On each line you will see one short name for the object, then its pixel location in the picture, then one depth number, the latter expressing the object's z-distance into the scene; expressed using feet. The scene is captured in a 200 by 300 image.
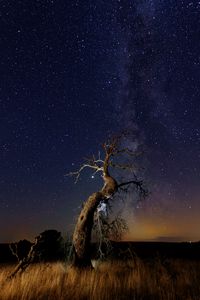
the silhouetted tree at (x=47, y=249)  15.78
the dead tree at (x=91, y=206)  18.18
